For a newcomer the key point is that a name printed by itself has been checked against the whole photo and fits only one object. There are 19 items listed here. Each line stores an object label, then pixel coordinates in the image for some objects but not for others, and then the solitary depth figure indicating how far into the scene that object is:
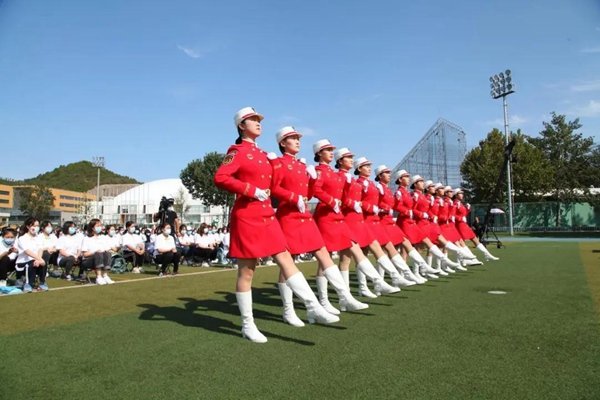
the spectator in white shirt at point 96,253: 11.34
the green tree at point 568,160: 48.47
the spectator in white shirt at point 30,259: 10.14
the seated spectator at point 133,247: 14.75
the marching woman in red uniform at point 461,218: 12.61
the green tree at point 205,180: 63.50
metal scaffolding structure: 52.72
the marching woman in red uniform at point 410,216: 9.52
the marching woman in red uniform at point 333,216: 6.54
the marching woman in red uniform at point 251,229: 4.94
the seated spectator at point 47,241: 11.75
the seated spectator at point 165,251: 13.25
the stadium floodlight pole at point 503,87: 39.62
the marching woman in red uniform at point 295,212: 5.59
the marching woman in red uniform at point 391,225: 8.55
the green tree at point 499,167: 46.72
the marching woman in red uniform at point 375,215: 7.80
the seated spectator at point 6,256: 10.59
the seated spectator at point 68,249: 12.48
